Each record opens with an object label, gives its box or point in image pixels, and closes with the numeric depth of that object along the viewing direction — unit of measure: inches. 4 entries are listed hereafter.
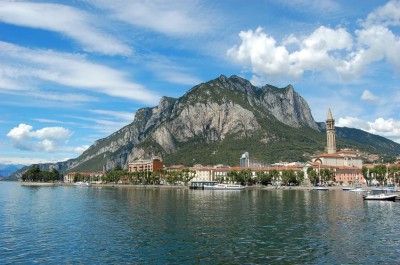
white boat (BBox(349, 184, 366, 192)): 6796.3
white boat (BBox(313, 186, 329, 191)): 7226.4
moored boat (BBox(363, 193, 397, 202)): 4619.8
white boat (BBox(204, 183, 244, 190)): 7661.9
